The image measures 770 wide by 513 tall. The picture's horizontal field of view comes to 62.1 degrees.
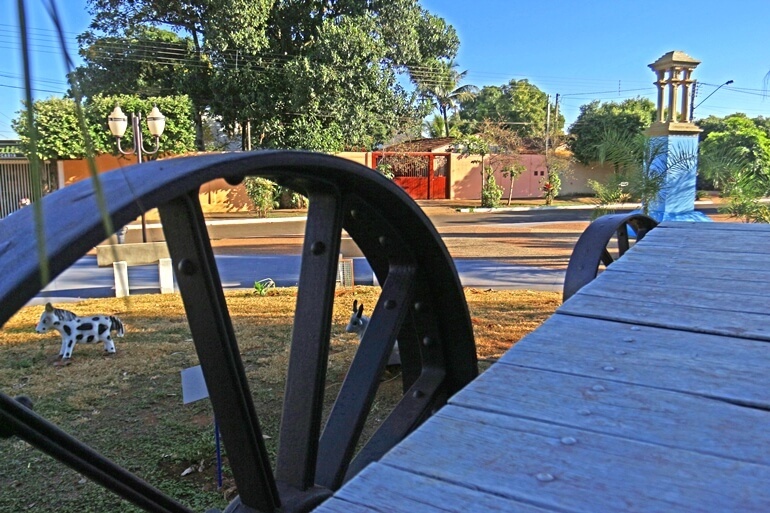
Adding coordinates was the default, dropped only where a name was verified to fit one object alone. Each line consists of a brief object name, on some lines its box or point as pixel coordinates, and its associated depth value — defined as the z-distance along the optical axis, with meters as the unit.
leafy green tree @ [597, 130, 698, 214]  7.90
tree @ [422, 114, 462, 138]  40.94
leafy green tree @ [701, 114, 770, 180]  8.80
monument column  11.49
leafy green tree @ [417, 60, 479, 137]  26.84
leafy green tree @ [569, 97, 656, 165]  33.94
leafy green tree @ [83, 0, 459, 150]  20.47
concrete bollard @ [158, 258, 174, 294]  8.84
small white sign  2.41
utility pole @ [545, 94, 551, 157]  31.86
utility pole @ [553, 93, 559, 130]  39.19
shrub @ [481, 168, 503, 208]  26.44
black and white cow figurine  5.19
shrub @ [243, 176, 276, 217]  22.61
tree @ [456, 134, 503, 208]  26.53
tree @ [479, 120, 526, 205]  29.25
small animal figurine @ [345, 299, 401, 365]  4.92
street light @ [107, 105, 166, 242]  12.35
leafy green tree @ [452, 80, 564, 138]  43.03
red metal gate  28.80
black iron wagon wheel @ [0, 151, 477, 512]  0.91
